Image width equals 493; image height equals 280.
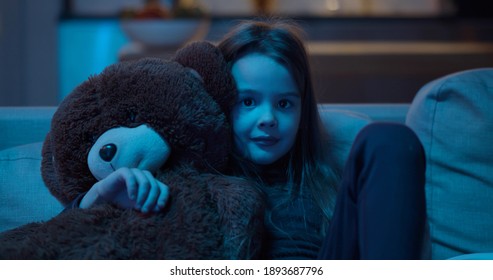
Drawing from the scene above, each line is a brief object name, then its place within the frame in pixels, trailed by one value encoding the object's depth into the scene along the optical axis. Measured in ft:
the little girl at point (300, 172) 4.89
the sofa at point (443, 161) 6.01
